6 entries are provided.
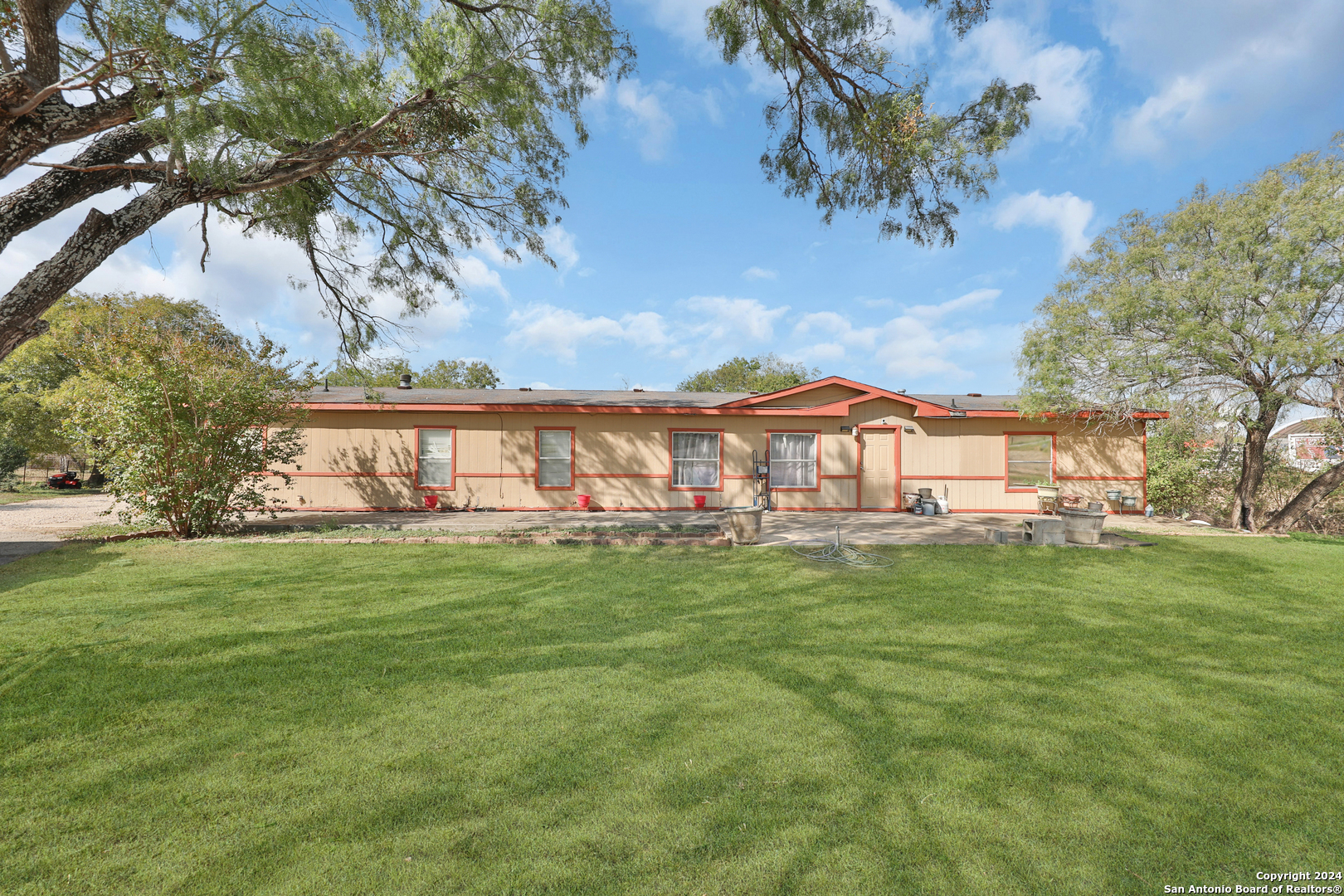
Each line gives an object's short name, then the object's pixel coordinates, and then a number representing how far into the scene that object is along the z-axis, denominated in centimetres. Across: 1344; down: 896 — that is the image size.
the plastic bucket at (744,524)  863
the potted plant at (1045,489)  1307
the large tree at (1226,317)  998
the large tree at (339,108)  422
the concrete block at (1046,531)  880
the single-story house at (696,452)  1297
